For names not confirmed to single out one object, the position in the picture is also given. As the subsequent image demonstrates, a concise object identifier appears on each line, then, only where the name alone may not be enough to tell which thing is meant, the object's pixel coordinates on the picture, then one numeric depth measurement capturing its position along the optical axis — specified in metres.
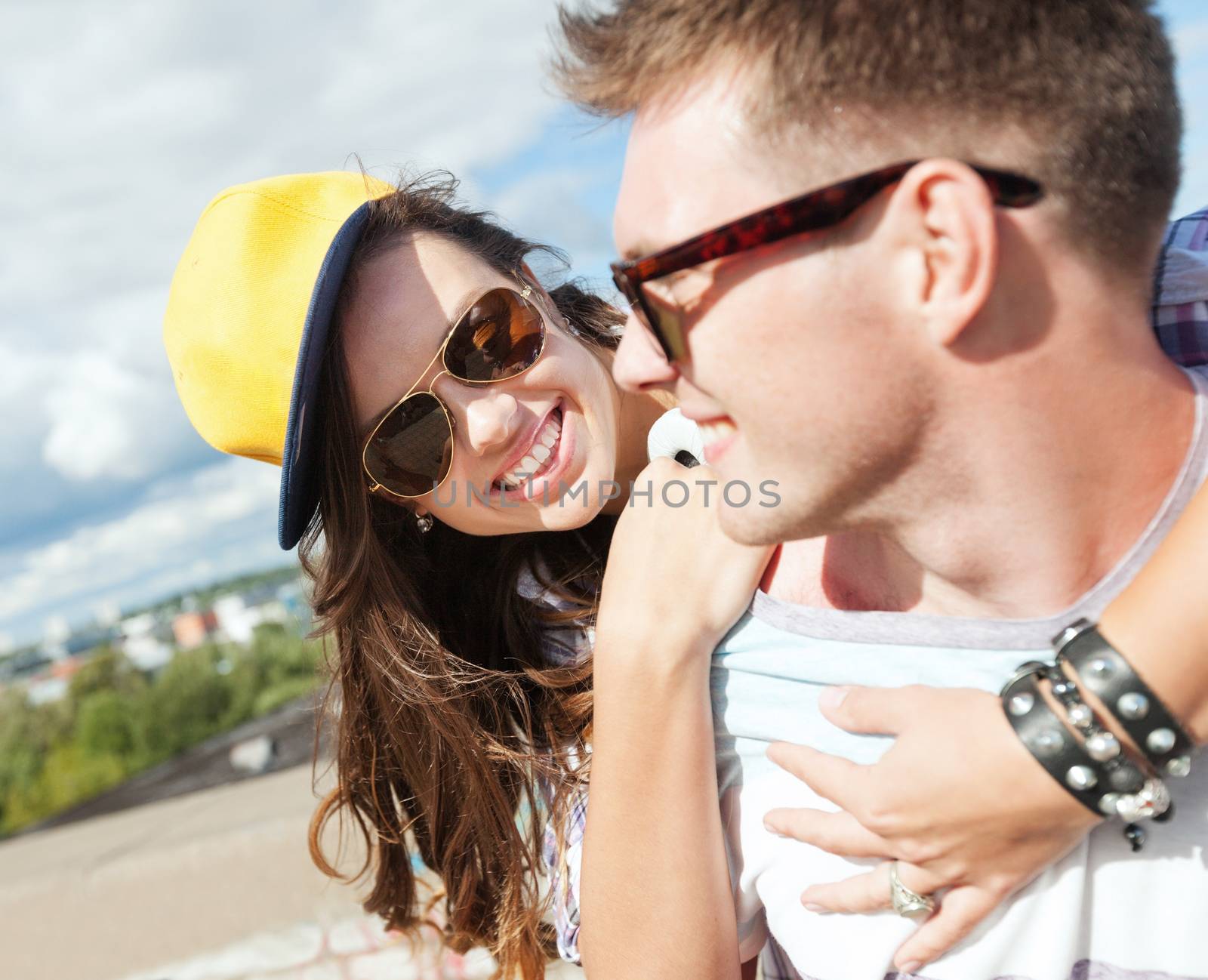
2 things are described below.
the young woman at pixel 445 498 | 1.07
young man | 0.82
